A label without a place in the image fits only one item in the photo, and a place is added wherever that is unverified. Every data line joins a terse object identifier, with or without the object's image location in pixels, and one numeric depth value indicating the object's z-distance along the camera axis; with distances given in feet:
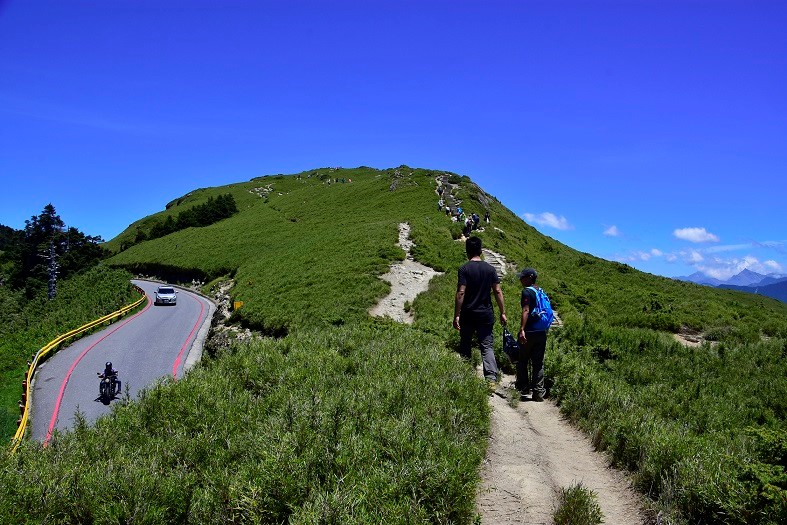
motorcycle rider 74.95
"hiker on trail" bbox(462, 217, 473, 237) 122.89
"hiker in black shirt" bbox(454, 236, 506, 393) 31.55
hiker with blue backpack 29.45
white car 175.22
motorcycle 75.61
